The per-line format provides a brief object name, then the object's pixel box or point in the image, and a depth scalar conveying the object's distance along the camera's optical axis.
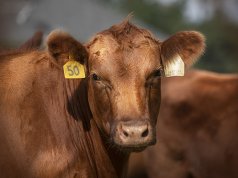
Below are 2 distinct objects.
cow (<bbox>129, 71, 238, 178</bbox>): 16.28
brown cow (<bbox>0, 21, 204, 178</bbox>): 10.28
